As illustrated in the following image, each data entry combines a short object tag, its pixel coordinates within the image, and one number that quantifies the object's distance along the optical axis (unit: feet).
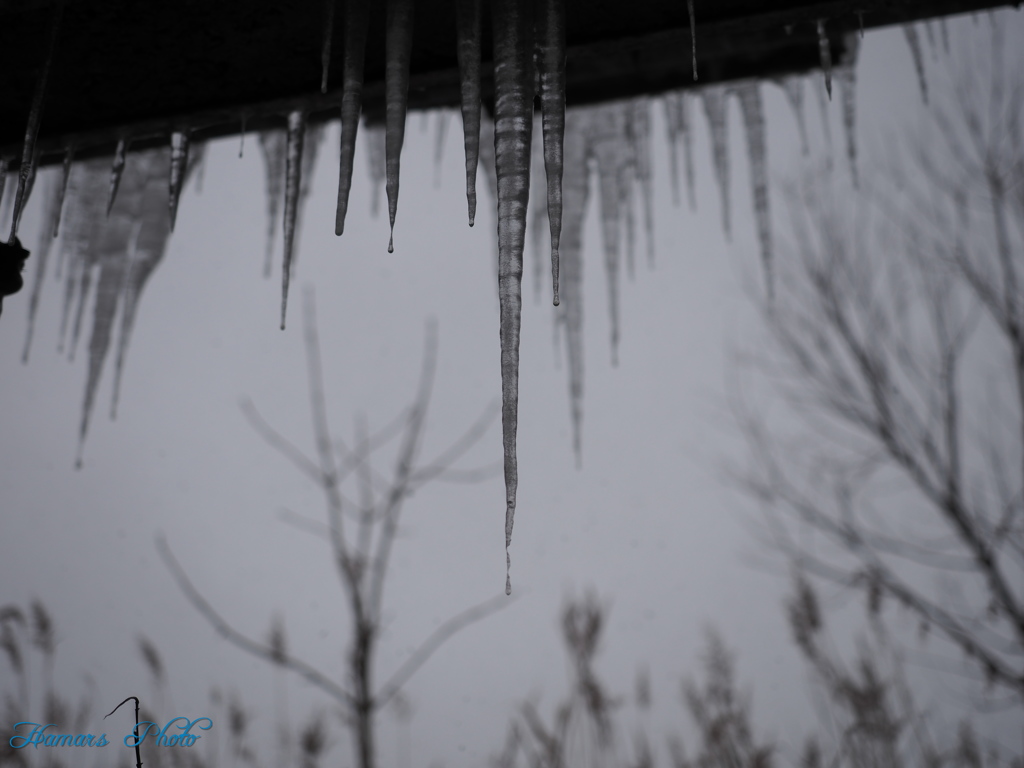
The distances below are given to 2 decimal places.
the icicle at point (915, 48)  6.00
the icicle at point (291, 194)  5.28
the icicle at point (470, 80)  3.87
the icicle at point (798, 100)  7.27
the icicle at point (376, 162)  9.61
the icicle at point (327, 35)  3.85
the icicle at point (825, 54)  4.42
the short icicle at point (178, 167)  4.87
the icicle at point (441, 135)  8.73
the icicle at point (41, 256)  8.55
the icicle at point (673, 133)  8.32
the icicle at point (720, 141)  7.86
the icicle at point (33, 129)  3.76
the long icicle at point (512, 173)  3.92
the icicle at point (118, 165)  4.85
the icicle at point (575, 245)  7.64
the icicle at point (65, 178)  4.86
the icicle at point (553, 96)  3.85
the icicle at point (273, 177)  7.74
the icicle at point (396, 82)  3.93
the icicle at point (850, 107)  7.61
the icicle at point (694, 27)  3.62
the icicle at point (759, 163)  8.00
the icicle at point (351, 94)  3.96
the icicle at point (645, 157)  7.36
